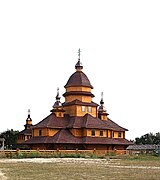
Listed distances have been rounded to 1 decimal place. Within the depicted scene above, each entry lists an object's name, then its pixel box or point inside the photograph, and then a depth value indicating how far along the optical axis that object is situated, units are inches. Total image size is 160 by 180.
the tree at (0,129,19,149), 3770.7
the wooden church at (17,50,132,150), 2391.7
